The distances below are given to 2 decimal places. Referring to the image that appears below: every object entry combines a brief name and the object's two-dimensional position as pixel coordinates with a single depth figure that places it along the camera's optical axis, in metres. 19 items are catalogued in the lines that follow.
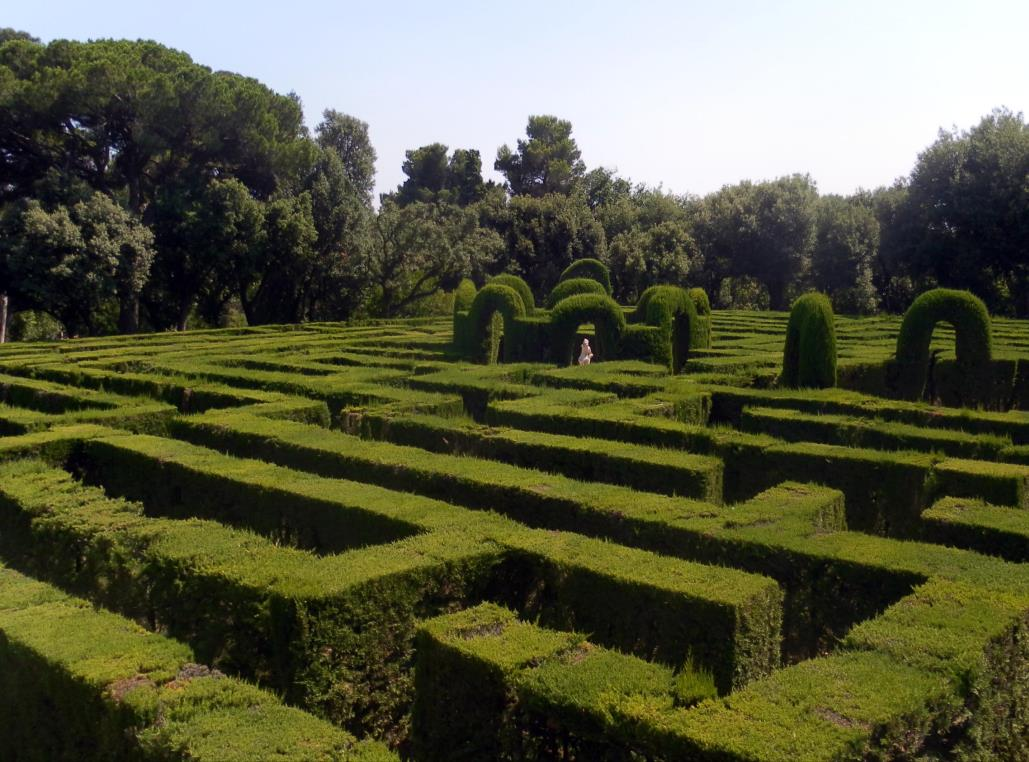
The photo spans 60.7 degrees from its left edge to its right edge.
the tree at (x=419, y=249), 42.03
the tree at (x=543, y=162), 72.49
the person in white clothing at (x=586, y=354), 21.83
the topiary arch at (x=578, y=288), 24.17
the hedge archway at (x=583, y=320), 20.94
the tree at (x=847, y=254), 46.84
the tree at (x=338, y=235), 40.97
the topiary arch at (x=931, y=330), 16.14
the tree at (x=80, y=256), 30.14
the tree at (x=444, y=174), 80.56
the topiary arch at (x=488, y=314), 22.34
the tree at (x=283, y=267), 38.06
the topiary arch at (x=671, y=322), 20.67
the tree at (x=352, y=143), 51.91
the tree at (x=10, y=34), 46.06
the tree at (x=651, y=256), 46.97
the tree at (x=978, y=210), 39.16
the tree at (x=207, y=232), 35.50
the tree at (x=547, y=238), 48.44
